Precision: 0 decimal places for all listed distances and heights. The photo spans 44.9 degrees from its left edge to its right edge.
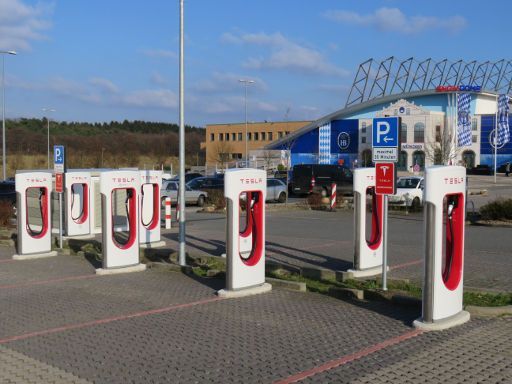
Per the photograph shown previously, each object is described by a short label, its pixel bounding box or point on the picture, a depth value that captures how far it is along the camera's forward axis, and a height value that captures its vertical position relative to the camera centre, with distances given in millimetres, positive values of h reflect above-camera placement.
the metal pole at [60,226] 13509 -1267
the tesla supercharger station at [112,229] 10516 -986
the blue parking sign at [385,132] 8414 +511
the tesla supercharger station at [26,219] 12383 -1034
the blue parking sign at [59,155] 13344 +302
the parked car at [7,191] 25281 -930
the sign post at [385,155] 8461 +199
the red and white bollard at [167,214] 18698 -1366
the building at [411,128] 70938 +5058
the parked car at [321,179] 35531 -560
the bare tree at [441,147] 54625 +2239
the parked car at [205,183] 31625 -722
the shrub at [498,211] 19344 -1292
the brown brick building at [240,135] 98938 +5615
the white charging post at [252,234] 8445 -921
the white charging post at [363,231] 10039 -1032
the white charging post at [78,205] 15875 -957
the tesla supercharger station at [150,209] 14641 -981
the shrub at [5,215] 18250 -1368
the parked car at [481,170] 68625 -46
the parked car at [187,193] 29047 -1172
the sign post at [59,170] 13289 -26
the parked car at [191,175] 44025 -469
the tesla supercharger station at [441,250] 6684 -896
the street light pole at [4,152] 35125 +764
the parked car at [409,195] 25250 -1072
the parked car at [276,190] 32031 -1105
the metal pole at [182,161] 11203 +145
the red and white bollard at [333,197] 25781 -1162
